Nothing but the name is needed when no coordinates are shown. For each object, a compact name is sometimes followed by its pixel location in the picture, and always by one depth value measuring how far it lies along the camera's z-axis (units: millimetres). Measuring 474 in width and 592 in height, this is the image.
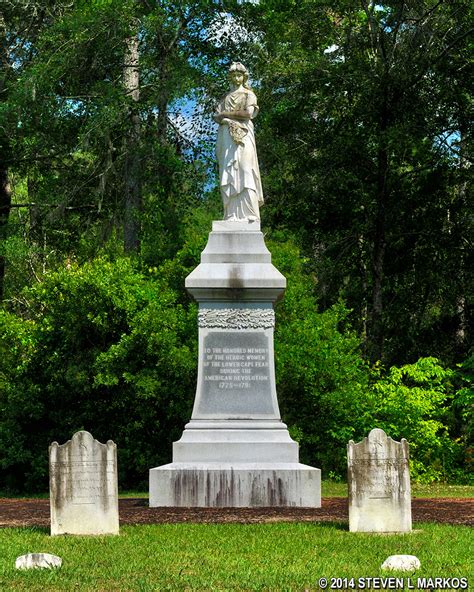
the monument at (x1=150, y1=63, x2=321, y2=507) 14898
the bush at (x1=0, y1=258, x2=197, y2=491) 23547
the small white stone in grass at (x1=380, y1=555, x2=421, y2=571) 9328
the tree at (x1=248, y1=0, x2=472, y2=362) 30094
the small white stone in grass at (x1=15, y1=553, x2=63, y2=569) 9695
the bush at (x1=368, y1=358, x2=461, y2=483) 25984
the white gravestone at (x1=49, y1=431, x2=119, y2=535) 12250
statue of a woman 16969
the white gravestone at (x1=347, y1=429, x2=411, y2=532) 12367
